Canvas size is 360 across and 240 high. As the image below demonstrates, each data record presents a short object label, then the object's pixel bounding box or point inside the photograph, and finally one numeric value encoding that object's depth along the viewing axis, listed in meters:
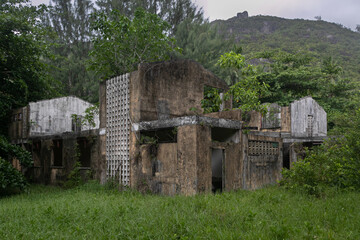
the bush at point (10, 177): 10.32
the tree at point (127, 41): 16.58
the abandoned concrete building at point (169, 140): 8.52
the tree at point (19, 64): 13.67
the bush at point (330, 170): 7.94
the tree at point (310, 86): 22.31
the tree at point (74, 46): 24.91
